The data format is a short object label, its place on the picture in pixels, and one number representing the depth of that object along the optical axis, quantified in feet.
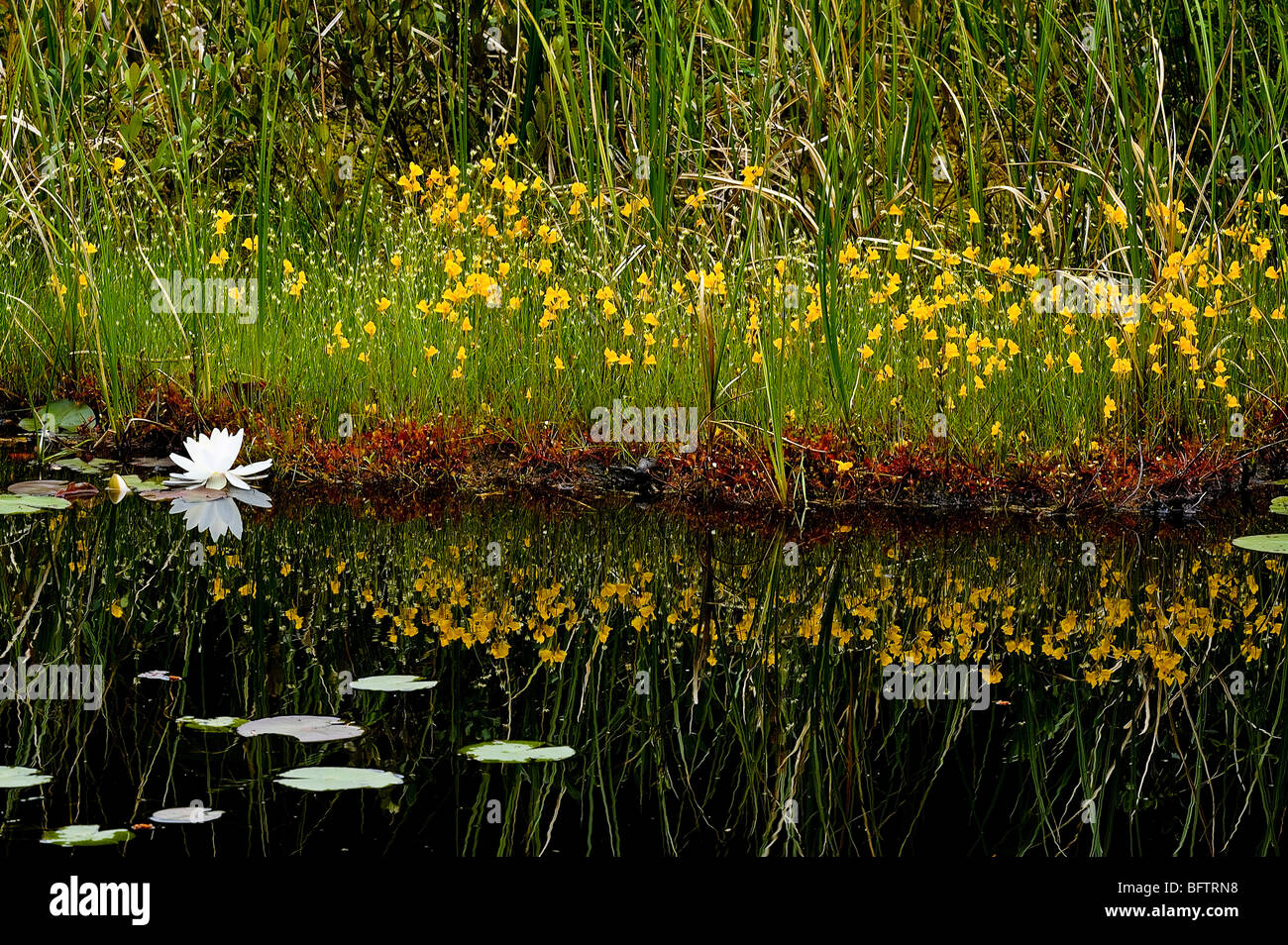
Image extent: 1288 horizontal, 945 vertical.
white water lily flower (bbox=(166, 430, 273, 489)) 14.83
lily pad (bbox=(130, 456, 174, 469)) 16.58
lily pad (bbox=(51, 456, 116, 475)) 15.78
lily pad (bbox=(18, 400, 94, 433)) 17.39
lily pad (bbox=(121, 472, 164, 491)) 14.75
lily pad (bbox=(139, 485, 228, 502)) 14.43
